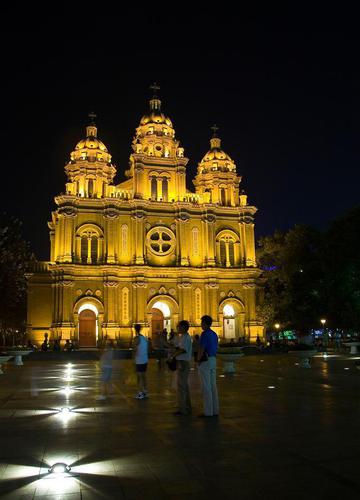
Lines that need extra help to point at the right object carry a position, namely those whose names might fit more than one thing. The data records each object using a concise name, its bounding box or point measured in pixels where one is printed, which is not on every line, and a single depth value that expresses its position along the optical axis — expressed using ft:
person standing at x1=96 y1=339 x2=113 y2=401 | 44.14
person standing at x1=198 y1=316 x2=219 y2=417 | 33.53
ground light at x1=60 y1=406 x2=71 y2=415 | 36.65
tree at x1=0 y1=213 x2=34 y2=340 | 109.09
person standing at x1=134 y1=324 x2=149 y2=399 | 44.01
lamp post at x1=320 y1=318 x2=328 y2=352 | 129.06
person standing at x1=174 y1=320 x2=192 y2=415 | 35.12
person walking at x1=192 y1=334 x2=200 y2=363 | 55.47
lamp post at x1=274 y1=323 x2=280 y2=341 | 168.48
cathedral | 162.50
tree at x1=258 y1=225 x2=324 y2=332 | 119.55
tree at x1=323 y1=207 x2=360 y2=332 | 96.37
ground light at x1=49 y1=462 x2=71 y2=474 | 20.97
